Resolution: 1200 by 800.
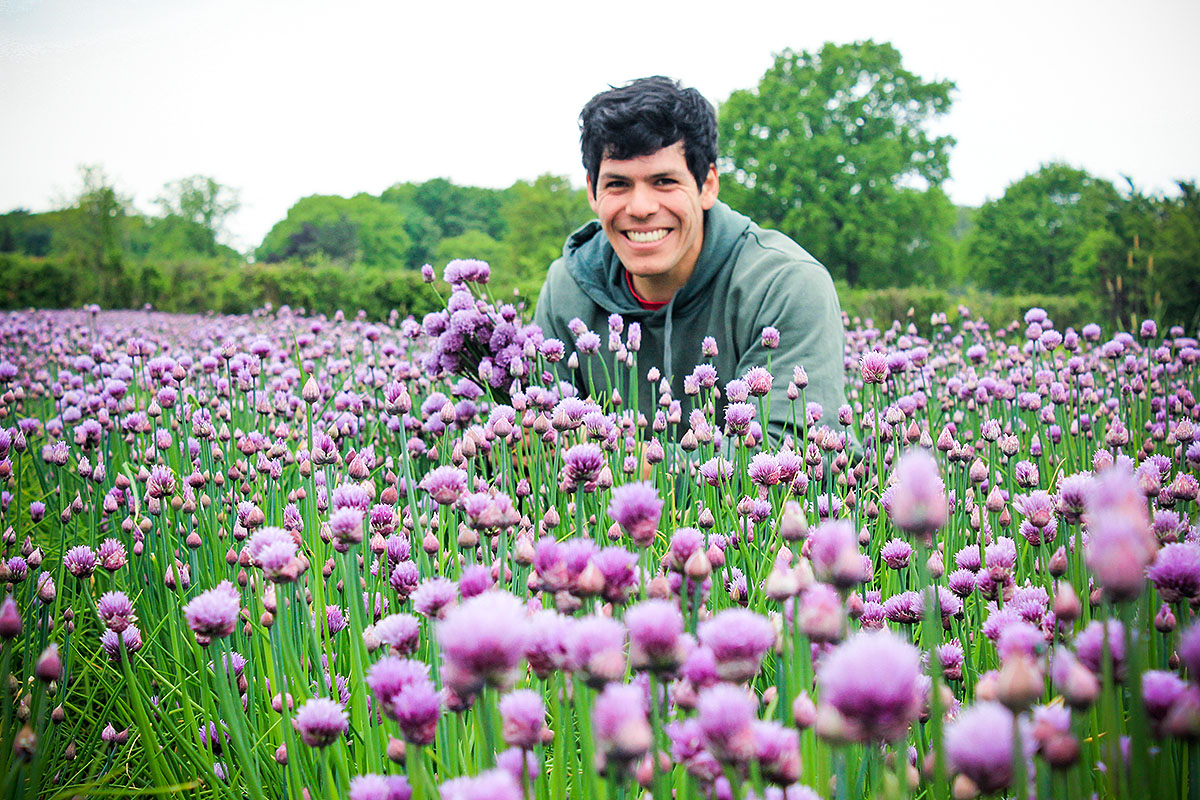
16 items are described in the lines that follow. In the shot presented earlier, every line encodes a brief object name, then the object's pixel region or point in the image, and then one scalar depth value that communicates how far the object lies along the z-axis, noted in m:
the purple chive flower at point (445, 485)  0.95
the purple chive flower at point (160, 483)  1.36
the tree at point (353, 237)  37.82
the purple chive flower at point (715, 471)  1.37
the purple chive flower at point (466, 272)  1.67
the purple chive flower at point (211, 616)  0.78
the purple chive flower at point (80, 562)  1.20
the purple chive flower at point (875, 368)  1.37
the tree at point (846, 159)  20.77
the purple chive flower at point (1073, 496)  0.89
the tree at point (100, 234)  14.54
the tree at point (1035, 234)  24.33
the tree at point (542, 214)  27.07
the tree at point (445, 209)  44.17
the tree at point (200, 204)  39.06
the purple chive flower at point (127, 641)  1.22
